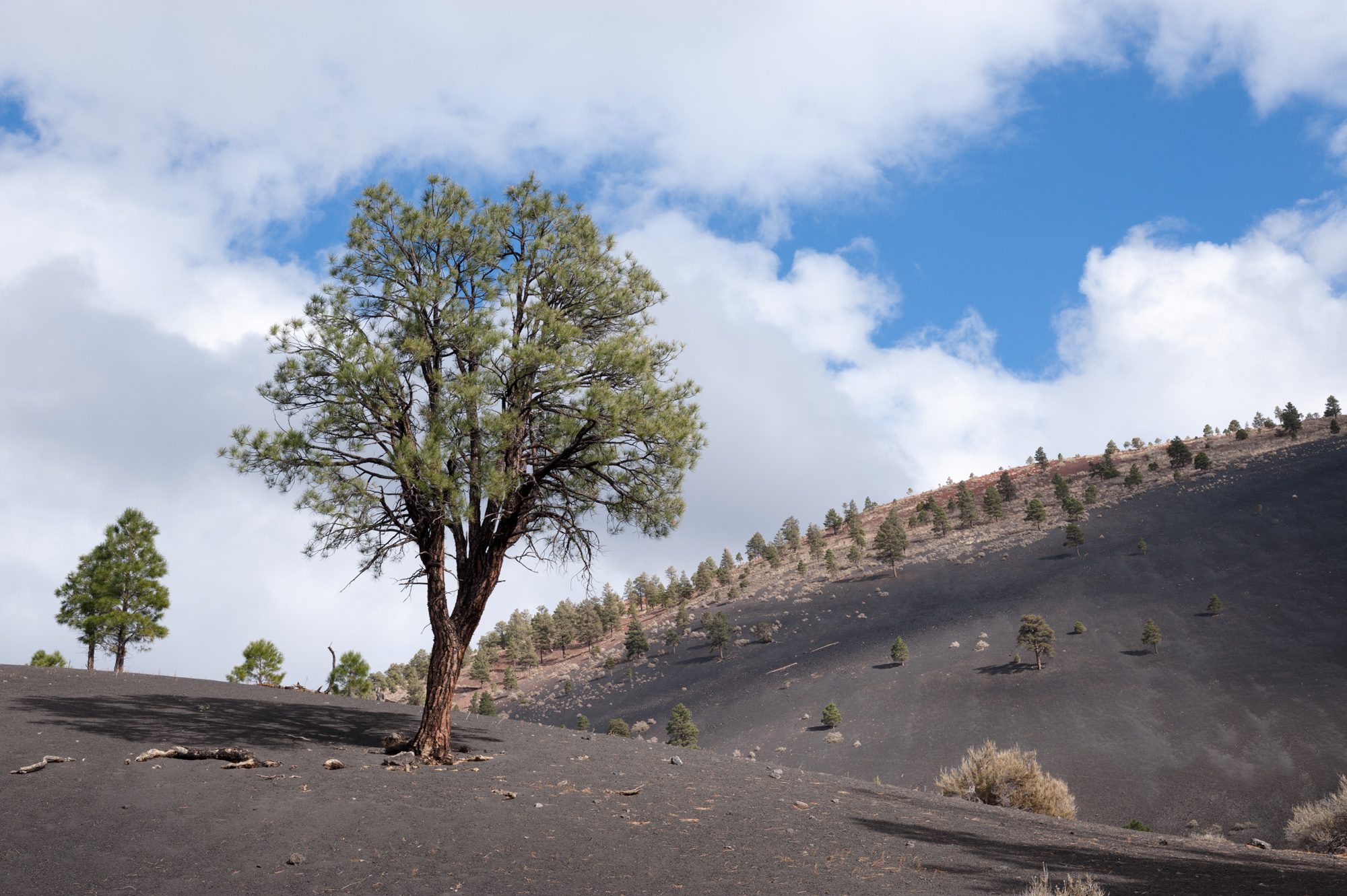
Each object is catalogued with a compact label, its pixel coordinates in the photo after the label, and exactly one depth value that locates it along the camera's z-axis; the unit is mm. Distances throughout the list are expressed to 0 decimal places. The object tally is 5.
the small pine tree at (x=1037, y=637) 61812
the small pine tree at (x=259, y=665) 39562
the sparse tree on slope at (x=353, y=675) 41562
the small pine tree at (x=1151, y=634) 61188
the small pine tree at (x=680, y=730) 48062
